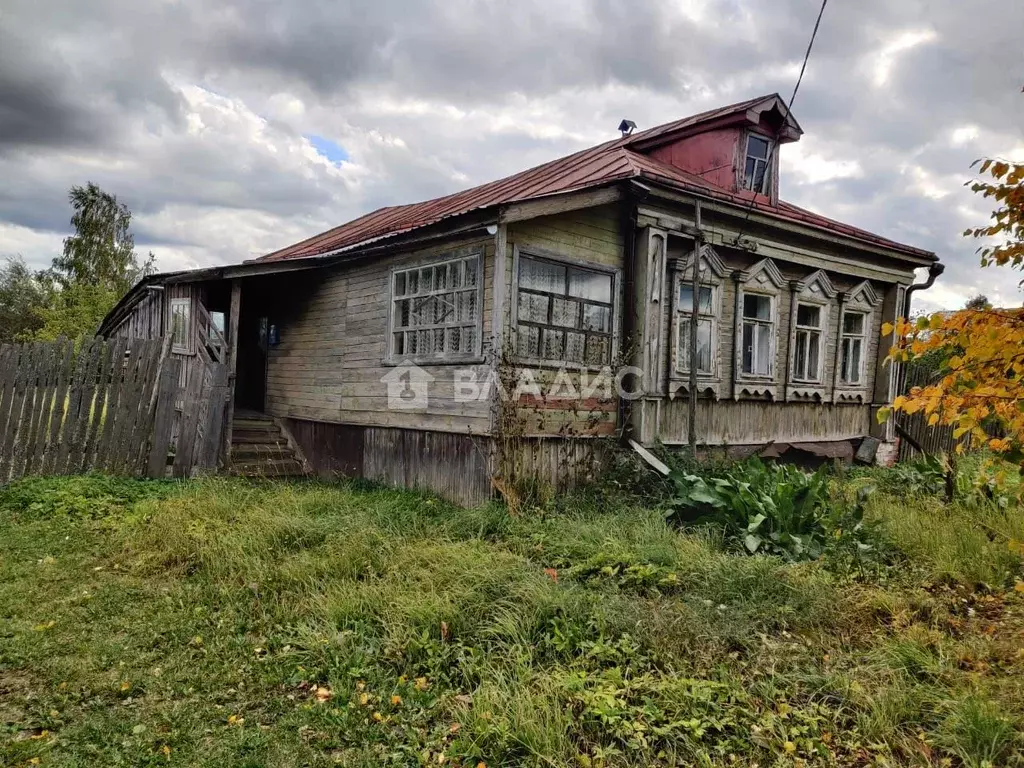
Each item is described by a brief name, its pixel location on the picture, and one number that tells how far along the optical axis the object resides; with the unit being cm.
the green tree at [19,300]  3381
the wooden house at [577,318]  770
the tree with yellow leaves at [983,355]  267
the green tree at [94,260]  2733
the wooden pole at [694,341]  841
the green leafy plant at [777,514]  565
